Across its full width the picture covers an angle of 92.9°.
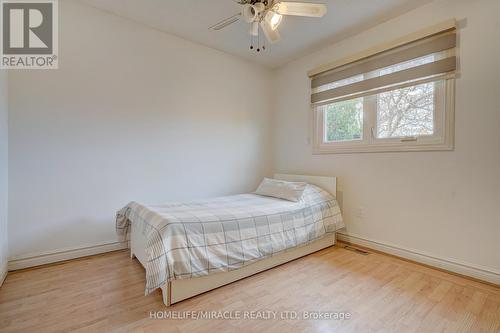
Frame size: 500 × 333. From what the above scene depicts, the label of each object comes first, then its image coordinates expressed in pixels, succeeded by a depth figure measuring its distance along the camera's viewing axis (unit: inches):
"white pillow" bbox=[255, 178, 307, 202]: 107.7
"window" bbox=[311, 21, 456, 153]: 88.5
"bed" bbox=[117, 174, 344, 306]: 66.1
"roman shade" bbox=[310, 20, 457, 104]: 87.0
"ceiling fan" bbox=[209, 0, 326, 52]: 70.9
